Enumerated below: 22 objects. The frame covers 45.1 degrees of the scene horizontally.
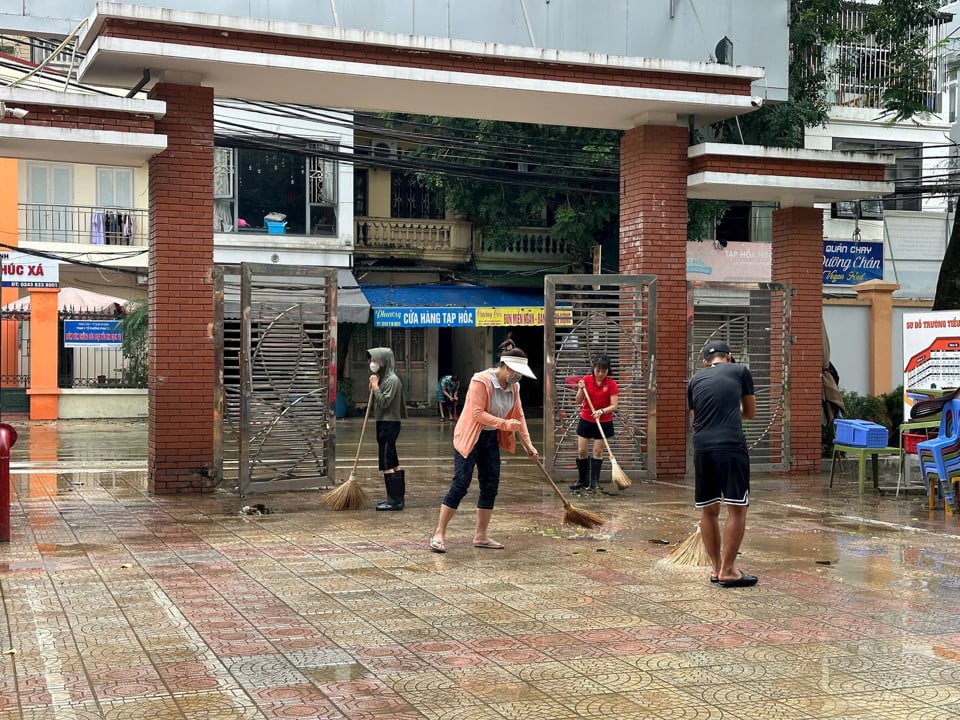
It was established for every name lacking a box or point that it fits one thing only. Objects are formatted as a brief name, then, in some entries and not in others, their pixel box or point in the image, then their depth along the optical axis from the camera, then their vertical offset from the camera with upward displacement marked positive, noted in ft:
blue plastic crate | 45.19 -3.17
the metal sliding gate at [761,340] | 51.31 +0.59
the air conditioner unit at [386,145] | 96.35 +17.55
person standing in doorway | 94.94 -3.35
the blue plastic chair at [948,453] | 39.37 -3.42
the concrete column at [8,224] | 92.38 +10.39
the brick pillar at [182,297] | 42.45 +2.10
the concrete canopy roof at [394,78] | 40.47 +10.33
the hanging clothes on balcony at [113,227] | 95.35 +10.47
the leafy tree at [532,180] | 82.89 +13.18
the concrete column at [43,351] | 88.84 +0.19
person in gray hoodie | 39.58 -2.18
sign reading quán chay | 96.32 +7.67
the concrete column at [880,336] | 76.69 +1.14
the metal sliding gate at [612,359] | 47.09 -0.23
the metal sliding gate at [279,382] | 41.06 -1.04
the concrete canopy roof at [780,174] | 49.55 +7.83
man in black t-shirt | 27.14 -2.50
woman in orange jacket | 31.14 -2.21
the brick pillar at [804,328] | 54.24 +1.18
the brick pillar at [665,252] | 49.83 +4.39
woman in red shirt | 44.65 -2.41
